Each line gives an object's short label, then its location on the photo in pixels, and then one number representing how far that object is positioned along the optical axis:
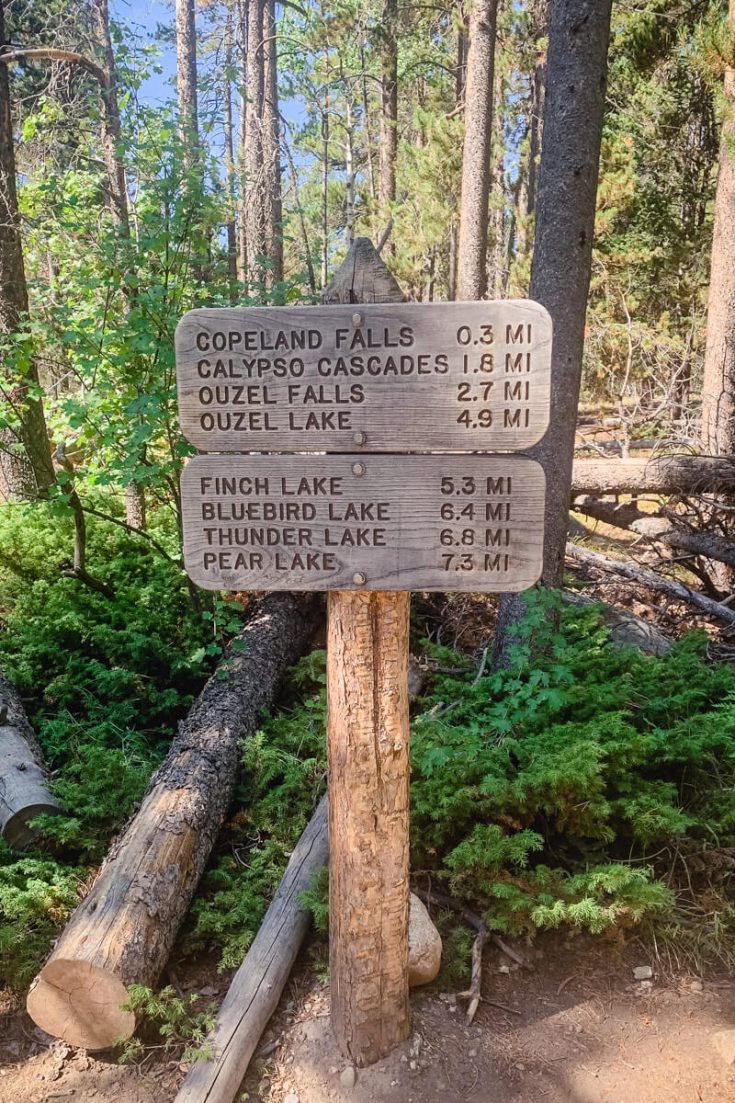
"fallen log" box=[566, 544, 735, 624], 5.73
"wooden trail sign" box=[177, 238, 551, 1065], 1.92
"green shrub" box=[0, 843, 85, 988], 2.94
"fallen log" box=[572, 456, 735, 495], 6.62
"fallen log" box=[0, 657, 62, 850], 3.61
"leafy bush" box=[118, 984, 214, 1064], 2.65
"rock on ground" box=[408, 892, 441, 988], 2.81
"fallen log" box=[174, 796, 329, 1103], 2.50
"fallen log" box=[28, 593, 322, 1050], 2.67
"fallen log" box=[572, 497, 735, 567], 6.15
